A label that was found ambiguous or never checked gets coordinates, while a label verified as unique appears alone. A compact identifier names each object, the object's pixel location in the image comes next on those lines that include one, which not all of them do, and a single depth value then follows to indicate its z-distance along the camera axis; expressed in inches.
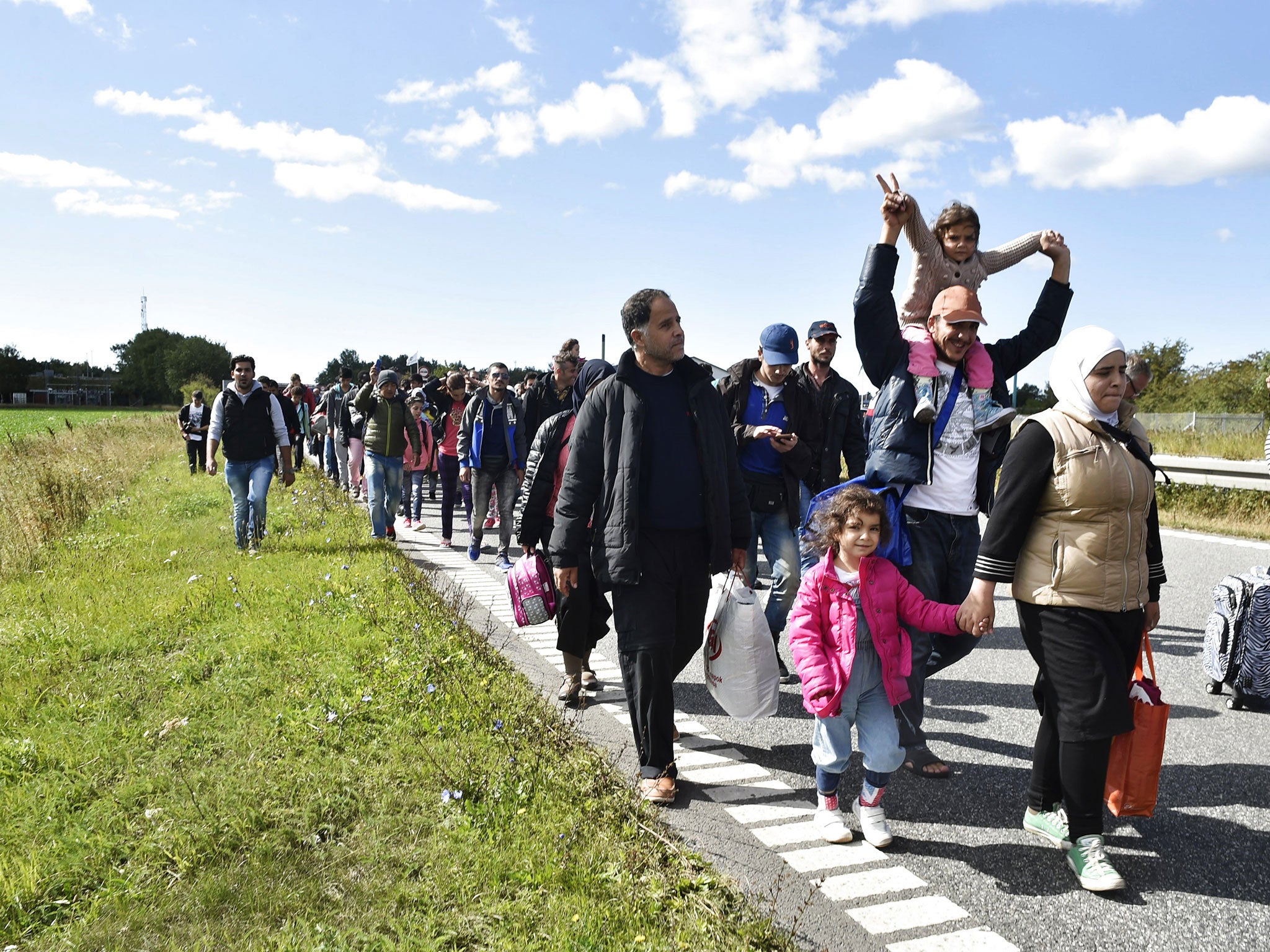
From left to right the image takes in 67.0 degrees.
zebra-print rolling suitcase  217.9
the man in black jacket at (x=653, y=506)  168.7
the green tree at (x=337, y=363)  2908.5
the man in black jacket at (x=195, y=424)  818.2
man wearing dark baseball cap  255.4
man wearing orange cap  162.9
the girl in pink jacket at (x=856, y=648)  148.2
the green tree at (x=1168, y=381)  1878.9
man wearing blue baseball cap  242.2
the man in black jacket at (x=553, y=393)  355.9
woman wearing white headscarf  134.5
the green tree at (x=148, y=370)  5305.1
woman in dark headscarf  216.2
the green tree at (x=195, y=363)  4916.3
